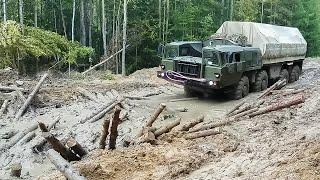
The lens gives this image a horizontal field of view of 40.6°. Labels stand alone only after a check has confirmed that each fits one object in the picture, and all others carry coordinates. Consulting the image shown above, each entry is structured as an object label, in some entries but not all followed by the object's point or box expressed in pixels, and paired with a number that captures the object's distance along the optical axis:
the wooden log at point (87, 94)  14.88
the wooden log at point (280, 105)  11.87
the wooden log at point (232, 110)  12.48
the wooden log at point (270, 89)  15.67
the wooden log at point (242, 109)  12.30
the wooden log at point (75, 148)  8.43
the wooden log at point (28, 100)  13.19
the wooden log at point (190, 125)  10.26
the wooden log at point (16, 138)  10.86
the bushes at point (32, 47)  18.56
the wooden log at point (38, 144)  10.54
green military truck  14.77
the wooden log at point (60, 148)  8.05
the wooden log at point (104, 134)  8.62
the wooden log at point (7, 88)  14.80
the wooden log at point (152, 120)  10.02
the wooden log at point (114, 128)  8.36
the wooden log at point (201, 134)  9.75
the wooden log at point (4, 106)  13.19
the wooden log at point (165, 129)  9.75
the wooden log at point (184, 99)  16.12
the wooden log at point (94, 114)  12.46
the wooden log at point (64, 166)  6.72
